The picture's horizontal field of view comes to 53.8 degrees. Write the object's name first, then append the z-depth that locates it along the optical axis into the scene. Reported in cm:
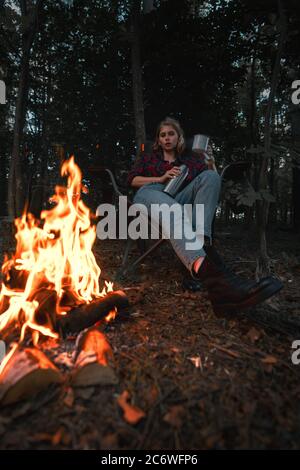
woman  181
